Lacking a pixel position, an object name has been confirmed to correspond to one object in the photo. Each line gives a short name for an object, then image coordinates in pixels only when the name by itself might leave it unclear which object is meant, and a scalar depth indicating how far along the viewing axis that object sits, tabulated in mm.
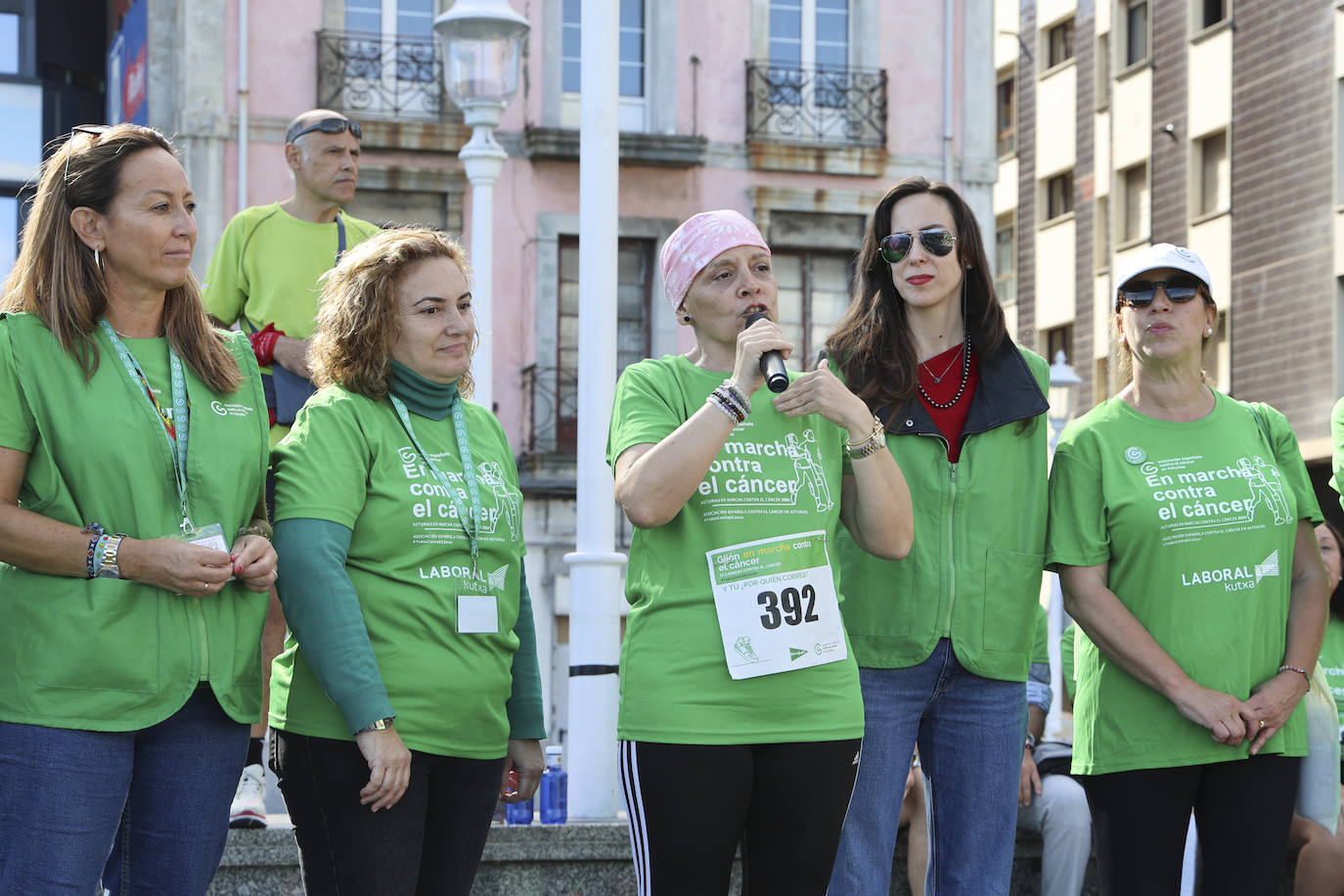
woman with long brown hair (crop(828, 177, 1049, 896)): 4008
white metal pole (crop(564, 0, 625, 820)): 6457
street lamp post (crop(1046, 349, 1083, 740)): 12156
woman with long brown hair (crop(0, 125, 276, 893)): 3254
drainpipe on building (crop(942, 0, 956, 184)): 19859
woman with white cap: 4191
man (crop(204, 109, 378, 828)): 5332
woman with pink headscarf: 3562
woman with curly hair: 3492
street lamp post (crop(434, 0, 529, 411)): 8406
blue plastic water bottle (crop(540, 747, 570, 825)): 6461
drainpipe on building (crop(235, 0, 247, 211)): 18266
